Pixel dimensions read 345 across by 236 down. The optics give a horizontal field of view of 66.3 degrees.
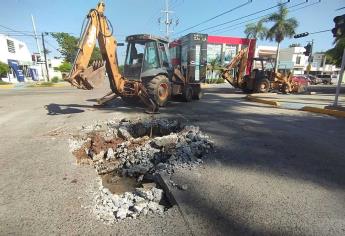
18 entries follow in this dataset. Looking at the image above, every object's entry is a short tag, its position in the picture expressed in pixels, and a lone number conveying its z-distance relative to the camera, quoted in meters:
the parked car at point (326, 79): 42.88
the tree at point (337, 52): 25.62
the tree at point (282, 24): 34.22
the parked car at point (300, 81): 21.15
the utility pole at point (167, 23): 40.88
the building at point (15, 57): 36.97
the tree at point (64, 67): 55.72
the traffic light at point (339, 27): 9.49
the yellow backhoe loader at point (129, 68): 8.26
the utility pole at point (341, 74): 10.18
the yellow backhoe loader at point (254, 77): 18.28
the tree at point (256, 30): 38.09
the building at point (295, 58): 60.26
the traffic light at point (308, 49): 20.03
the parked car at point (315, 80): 41.59
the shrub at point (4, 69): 33.09
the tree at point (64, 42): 72.81
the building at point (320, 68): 65.38
